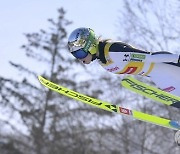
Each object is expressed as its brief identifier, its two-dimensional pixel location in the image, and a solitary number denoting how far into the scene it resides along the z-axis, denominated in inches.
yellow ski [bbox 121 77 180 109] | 621.9
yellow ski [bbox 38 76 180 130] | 591.8
